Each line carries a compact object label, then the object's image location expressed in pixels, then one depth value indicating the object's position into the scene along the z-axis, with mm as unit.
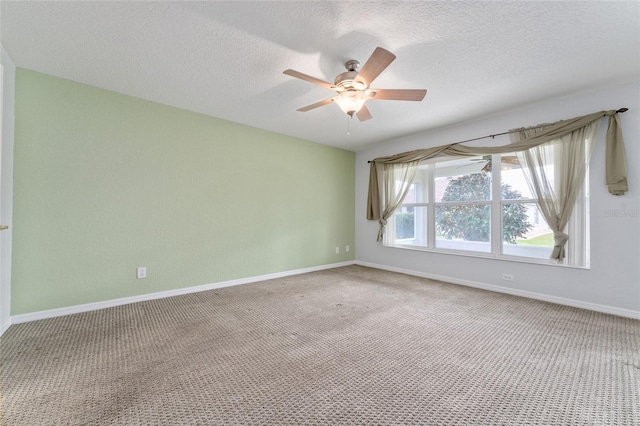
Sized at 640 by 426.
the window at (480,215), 3344
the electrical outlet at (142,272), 3167
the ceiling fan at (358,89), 2043
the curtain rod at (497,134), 2768
